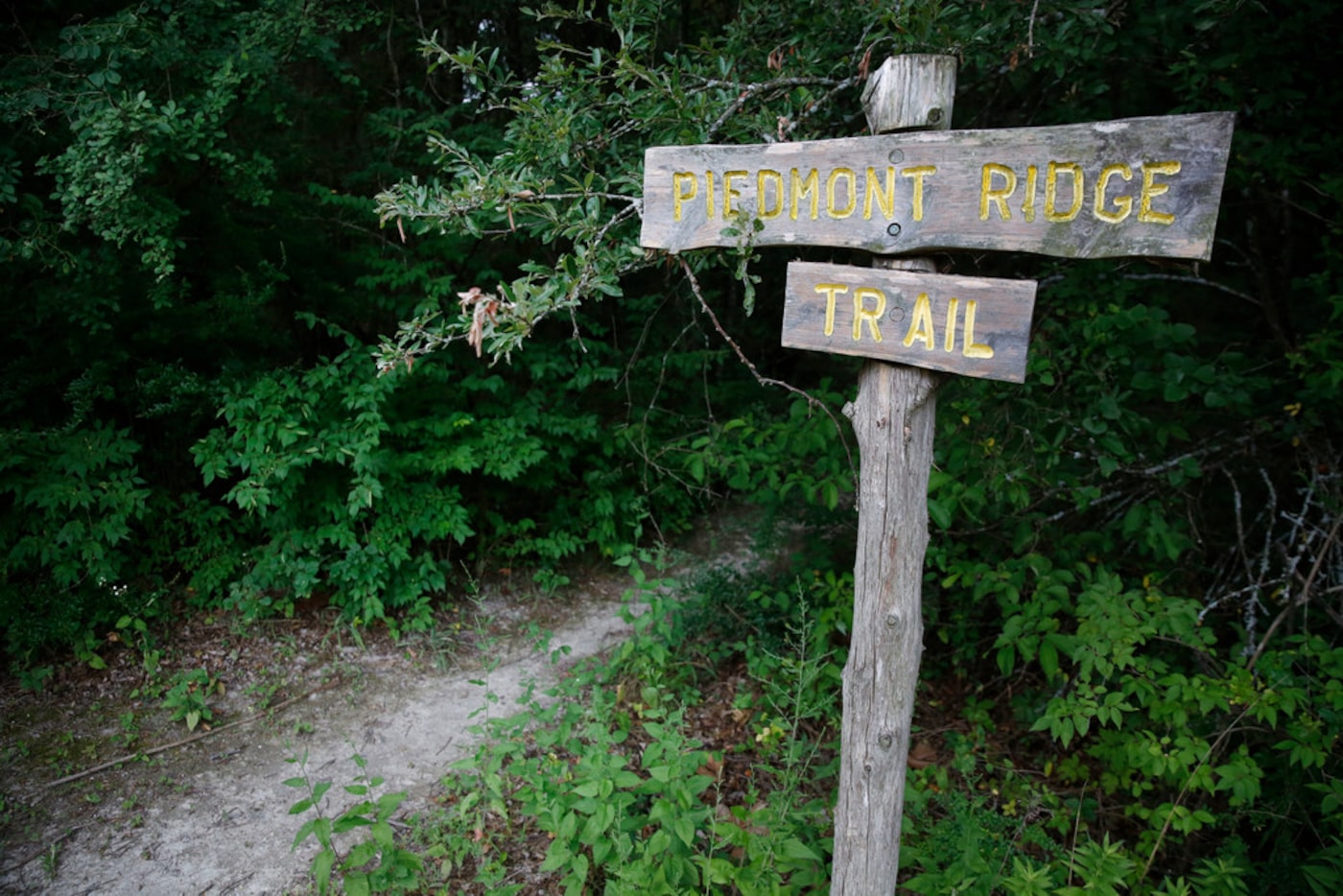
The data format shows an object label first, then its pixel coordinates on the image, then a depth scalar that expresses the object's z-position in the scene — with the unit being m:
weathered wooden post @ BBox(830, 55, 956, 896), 2.09
